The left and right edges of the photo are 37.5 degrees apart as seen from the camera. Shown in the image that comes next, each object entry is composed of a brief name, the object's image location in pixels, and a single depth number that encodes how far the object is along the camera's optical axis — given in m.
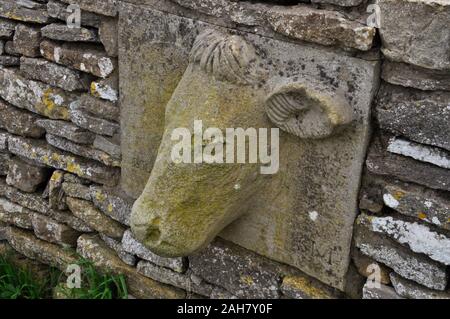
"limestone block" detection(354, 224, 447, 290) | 2.39
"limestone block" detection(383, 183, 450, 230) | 2.29
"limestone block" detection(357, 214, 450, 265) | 2.33
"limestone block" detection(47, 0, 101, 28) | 2.98
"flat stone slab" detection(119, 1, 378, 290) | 2.33
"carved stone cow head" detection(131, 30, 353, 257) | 2.38
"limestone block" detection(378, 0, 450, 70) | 2.08
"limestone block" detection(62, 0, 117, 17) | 2.86
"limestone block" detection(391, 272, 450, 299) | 2.43
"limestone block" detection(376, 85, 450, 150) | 2.18
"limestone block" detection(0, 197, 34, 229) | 3.60
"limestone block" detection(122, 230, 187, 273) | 3.10
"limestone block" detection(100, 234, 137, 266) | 3.27
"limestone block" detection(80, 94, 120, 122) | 3.08
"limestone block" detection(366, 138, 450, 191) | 2.27
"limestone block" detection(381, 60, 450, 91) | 2.17
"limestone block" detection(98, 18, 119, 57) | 2.93
